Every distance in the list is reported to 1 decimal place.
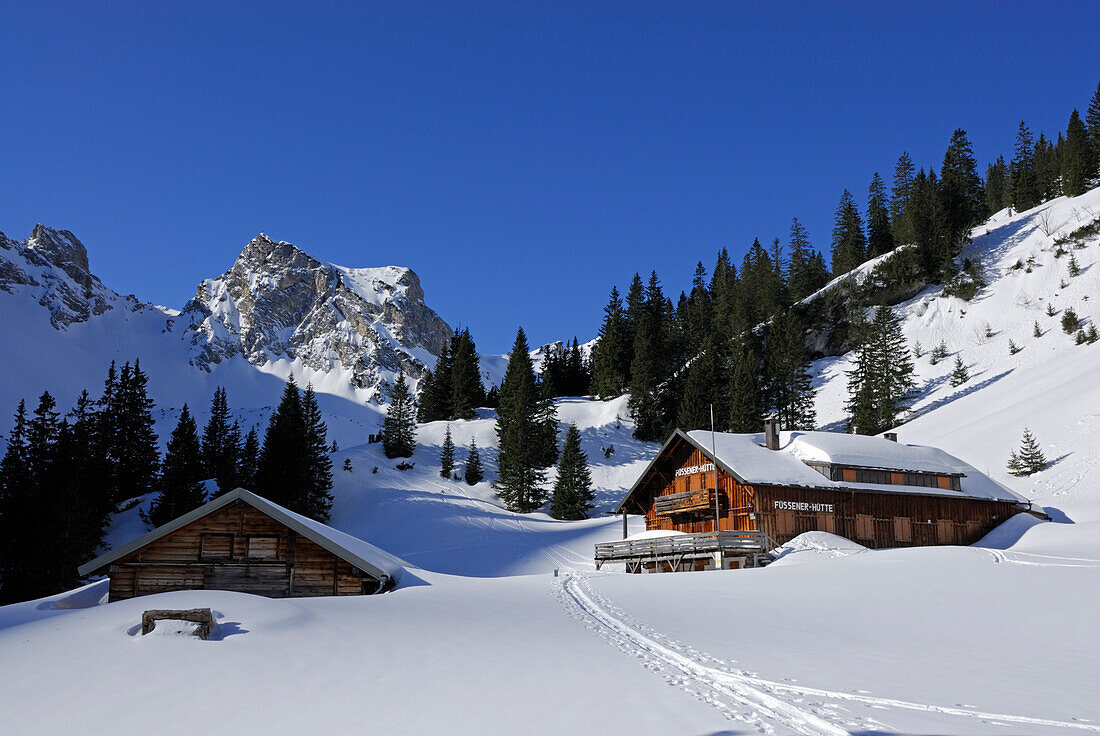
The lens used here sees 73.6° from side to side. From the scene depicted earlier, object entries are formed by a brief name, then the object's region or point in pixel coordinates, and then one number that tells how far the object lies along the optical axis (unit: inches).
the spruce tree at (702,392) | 2797.7
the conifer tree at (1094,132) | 3983.8
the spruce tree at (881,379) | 2746.1
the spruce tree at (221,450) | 2234.3
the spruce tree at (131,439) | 2455.7
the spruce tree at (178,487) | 2071.9
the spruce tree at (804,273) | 4111.7
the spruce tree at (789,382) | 2962.6
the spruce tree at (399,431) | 2780.5
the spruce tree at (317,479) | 2199.8
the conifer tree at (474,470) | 2591.0
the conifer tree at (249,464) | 2244.1
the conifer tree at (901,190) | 4109.0
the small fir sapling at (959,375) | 2898.6
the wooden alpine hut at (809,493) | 1573.6
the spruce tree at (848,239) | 4133.9
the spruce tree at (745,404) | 2716.5
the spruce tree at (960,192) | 3659.0
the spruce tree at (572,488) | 2308.1
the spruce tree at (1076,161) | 3836.1
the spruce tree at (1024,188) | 4119.1
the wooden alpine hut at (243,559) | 877.2
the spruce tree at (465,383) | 3280.0
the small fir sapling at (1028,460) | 1943.9
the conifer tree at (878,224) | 4210.1
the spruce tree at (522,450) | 2407.7
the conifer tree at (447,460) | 2647.6
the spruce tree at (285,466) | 2143.2
